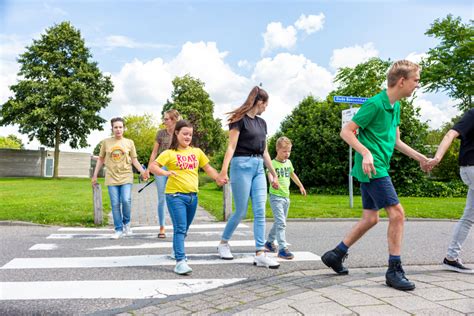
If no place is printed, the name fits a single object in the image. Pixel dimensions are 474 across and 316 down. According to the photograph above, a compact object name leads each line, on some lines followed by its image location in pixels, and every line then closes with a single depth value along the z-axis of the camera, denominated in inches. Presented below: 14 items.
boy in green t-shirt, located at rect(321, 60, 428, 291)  160.2
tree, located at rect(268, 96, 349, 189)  792.9
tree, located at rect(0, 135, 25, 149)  4028.5
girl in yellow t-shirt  192.9
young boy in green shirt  215.9
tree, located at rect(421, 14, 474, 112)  1200.8
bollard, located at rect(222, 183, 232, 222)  381.4
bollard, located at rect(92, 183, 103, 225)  346.6
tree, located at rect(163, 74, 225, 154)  2169.0
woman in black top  200.5
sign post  441.0
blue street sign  440.2
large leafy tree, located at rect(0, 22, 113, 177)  1456.7
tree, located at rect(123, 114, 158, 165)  2209.6
